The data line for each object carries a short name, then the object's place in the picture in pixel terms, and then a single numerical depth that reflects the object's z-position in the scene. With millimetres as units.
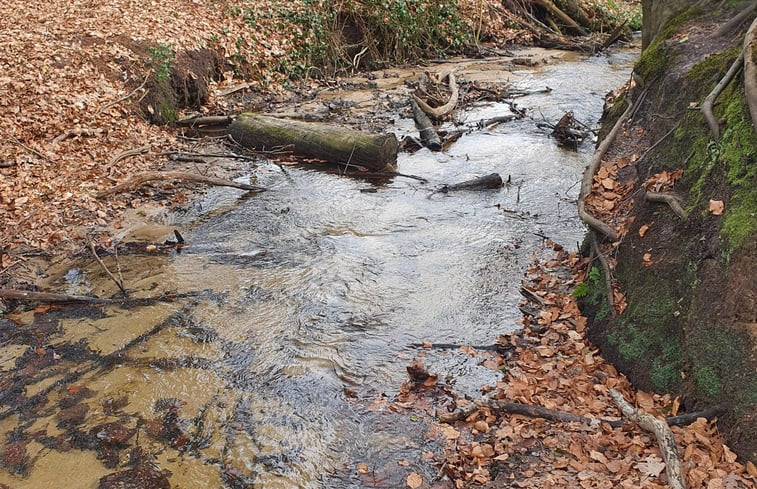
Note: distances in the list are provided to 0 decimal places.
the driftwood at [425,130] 11168
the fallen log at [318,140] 9938
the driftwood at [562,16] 22133
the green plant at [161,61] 12086
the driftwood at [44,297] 6073
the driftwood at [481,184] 9336
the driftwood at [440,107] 12680
